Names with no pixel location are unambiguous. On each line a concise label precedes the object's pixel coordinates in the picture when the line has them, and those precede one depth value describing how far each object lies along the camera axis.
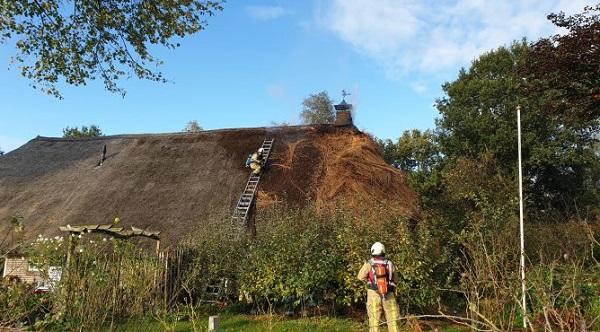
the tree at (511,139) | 26.09
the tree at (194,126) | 48.72
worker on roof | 17.81
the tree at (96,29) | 10.91
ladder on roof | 15.23
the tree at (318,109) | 41.44
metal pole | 9.12
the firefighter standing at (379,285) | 8.28
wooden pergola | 10.69
